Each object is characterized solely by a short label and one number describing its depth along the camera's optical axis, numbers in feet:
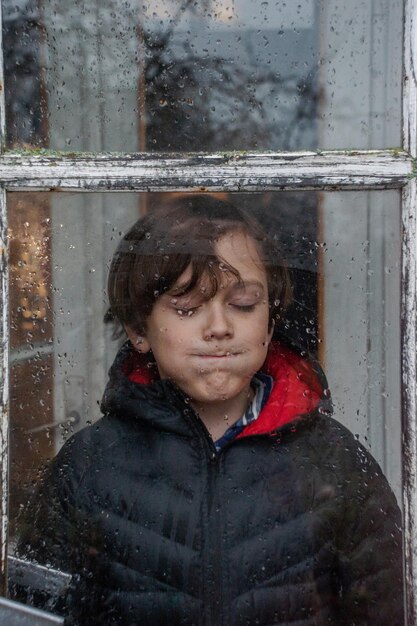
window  3.30
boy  3.45
